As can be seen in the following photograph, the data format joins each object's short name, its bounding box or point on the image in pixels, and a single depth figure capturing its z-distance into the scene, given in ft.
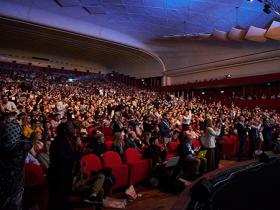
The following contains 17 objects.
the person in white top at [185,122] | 19.71
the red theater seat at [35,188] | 7.06
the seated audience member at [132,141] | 13.16
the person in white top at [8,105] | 14.83
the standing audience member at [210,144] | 12.48
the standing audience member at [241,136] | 16.23
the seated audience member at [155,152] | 12.01
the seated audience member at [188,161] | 11.58
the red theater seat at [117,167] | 9.83
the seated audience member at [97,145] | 10.90
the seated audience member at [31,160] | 8.31
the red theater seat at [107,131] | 16.02
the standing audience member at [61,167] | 6.48
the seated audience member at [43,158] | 8.87
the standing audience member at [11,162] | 5.00
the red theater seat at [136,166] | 10.58
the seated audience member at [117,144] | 11.92
